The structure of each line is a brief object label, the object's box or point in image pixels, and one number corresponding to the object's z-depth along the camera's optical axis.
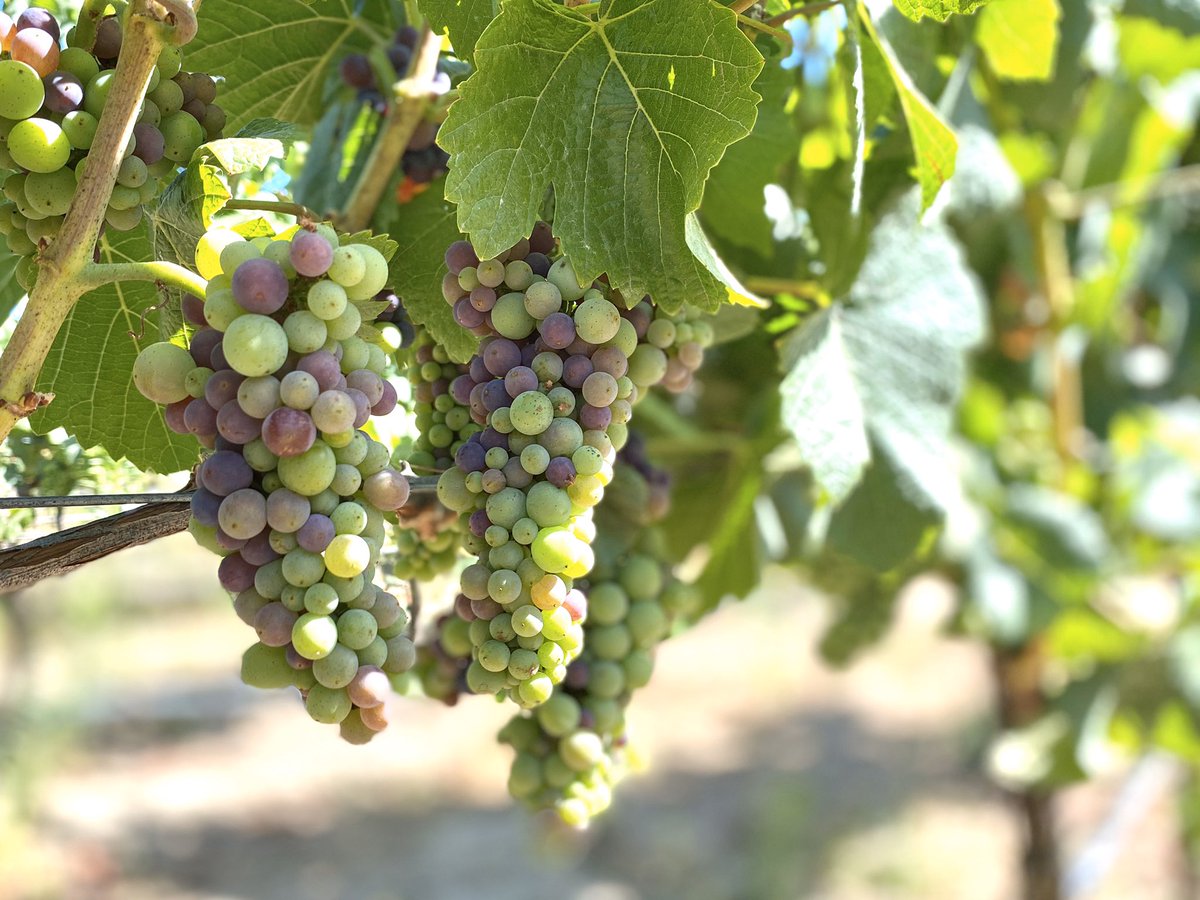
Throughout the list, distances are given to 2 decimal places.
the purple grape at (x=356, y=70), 0.91
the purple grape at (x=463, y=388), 0.67
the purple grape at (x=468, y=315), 0.64
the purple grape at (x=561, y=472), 0.59
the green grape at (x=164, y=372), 0.56
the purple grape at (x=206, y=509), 0.55
